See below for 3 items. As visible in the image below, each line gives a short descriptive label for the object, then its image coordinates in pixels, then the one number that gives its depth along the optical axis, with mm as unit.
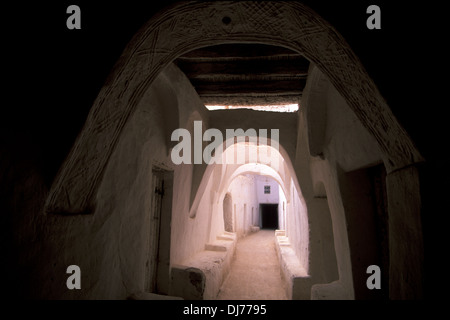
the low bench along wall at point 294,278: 4598
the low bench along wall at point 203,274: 4090
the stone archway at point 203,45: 1314
